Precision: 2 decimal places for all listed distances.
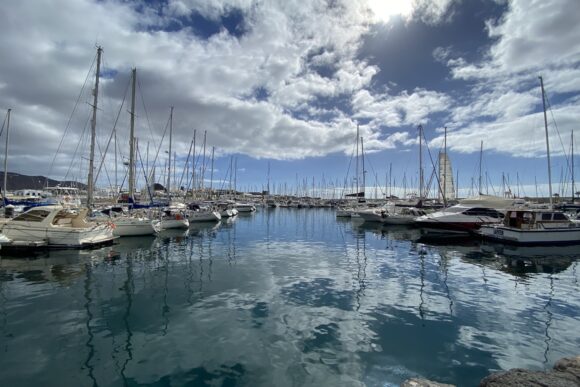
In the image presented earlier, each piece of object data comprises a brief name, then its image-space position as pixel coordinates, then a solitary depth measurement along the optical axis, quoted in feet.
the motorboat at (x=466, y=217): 117.39
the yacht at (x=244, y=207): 281.68
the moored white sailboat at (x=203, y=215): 163.37
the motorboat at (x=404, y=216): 156.97
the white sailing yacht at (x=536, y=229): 91.40
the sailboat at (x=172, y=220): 127.79
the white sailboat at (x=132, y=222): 101.65
